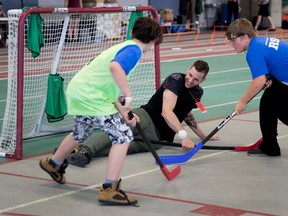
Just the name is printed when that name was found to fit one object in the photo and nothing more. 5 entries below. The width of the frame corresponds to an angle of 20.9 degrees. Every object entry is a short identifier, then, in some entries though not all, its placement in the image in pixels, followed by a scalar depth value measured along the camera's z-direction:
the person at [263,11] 29.34
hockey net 7.95
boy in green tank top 5.99
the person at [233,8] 30.67
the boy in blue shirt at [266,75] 7.22
